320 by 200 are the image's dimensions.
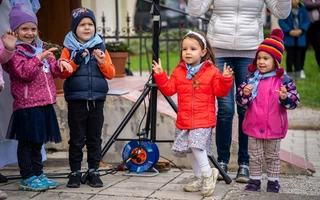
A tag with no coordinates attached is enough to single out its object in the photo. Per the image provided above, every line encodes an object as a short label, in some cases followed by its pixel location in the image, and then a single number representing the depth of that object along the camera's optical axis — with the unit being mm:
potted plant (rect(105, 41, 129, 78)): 7840
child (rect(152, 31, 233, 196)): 4883
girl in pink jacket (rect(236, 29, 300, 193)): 4914
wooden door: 7176
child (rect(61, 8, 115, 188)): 5098
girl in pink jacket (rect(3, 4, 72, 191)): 4992
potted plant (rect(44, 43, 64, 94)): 6696
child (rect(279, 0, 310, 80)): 12602
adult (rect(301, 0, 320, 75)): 13086
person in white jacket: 5453
